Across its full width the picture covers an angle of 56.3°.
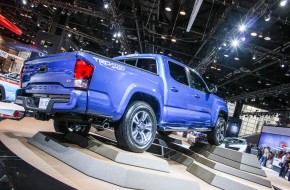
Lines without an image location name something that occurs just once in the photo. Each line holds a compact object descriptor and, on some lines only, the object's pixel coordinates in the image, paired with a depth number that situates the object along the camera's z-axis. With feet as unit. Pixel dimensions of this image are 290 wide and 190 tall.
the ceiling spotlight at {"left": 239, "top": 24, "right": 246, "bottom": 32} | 38.45
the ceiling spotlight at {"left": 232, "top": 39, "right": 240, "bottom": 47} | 42.91
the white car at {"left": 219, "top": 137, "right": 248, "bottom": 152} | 65.63
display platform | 11.31
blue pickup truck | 11.50
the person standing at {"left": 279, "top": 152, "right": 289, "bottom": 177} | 54.80
